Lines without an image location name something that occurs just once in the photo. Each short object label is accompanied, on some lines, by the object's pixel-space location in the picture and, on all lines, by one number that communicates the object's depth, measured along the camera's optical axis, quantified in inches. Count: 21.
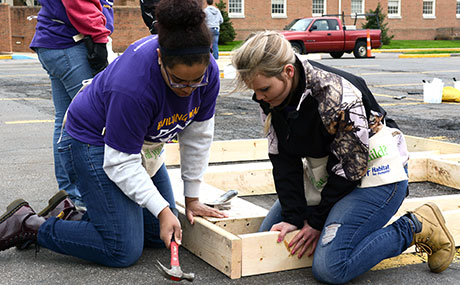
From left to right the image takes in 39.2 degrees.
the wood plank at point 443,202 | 162.6
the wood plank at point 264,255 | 132.4
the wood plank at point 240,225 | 149.3
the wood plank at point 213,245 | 131.6
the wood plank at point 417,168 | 221.9
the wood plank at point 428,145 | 243.3
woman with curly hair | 118.6
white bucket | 435.5
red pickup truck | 989.8
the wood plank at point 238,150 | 243.4
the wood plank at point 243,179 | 200.5
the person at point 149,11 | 277.6
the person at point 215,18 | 490.7
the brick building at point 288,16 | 1131.9
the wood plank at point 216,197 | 155.9
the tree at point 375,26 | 1471.5
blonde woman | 126.2
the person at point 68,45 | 177.9
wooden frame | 133.3
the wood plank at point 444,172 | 213.6
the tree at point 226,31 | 1421.9
